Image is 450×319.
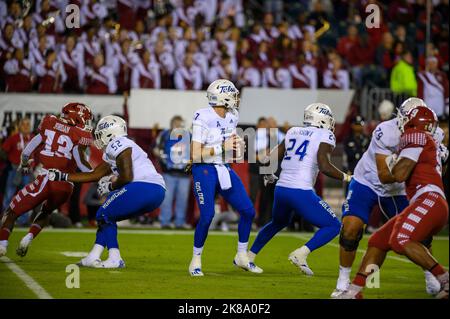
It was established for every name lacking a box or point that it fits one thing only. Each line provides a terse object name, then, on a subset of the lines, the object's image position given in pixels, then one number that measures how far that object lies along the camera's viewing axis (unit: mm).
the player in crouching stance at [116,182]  19750
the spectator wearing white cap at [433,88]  36062
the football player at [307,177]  19828
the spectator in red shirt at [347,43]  42250
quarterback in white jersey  19453
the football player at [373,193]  16844
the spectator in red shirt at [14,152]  31687
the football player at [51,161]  21562
